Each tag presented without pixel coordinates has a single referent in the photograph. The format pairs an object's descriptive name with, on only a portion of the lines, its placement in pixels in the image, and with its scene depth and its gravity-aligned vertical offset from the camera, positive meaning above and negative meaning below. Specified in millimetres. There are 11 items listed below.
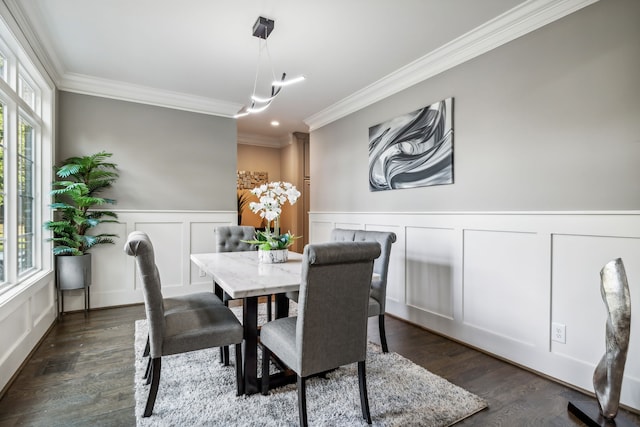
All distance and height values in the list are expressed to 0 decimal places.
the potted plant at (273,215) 2344 -36
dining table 1632 -381
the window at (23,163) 2332 +382
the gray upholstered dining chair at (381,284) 2477 -571
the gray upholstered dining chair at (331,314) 1484 -499
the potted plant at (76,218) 3123 -86
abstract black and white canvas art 2891 +597
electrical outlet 2111 -793
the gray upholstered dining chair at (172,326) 1679 -651
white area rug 1695 -1081
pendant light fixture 2375 +1367
